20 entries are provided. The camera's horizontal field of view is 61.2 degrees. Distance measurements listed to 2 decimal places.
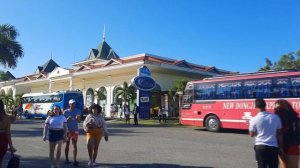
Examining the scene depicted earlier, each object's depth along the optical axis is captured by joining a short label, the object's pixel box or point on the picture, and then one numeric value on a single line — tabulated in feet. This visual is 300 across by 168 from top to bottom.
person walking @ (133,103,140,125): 63.93
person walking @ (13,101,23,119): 89.24
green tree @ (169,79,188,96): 83.05
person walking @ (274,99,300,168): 13.89
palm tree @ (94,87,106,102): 103.65
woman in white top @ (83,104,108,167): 21.05
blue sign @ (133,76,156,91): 72.63
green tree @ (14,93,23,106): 127.94
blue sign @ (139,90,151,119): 75.22
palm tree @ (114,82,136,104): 89.36
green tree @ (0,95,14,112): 134.79
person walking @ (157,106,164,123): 69.58
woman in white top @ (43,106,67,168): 20.54
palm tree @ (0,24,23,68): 80.96
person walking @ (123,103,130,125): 68.17
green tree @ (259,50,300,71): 99.99
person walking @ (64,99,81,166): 22.73
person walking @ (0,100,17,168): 14.56
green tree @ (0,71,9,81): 171.13
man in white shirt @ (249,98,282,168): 13.62
